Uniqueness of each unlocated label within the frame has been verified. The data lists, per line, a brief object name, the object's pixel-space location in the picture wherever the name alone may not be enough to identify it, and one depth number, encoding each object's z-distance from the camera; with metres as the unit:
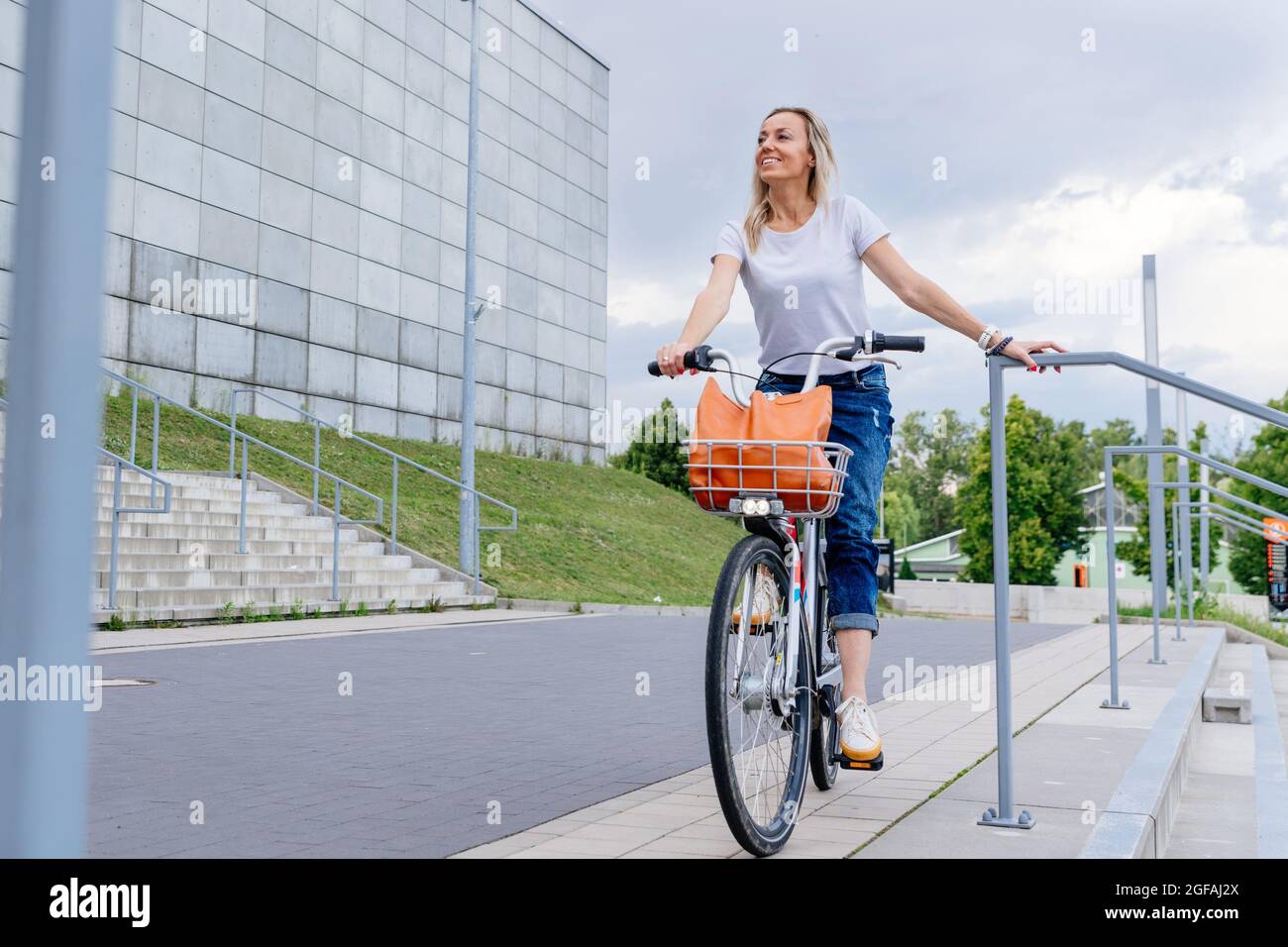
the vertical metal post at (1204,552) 19.62
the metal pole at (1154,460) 9.97
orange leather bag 3.24
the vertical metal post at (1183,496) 14.91
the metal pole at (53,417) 1.45
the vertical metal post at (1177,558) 12.59
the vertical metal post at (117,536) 10.88
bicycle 3.01
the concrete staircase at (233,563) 11.77
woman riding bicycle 3.77
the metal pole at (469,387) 16.84
